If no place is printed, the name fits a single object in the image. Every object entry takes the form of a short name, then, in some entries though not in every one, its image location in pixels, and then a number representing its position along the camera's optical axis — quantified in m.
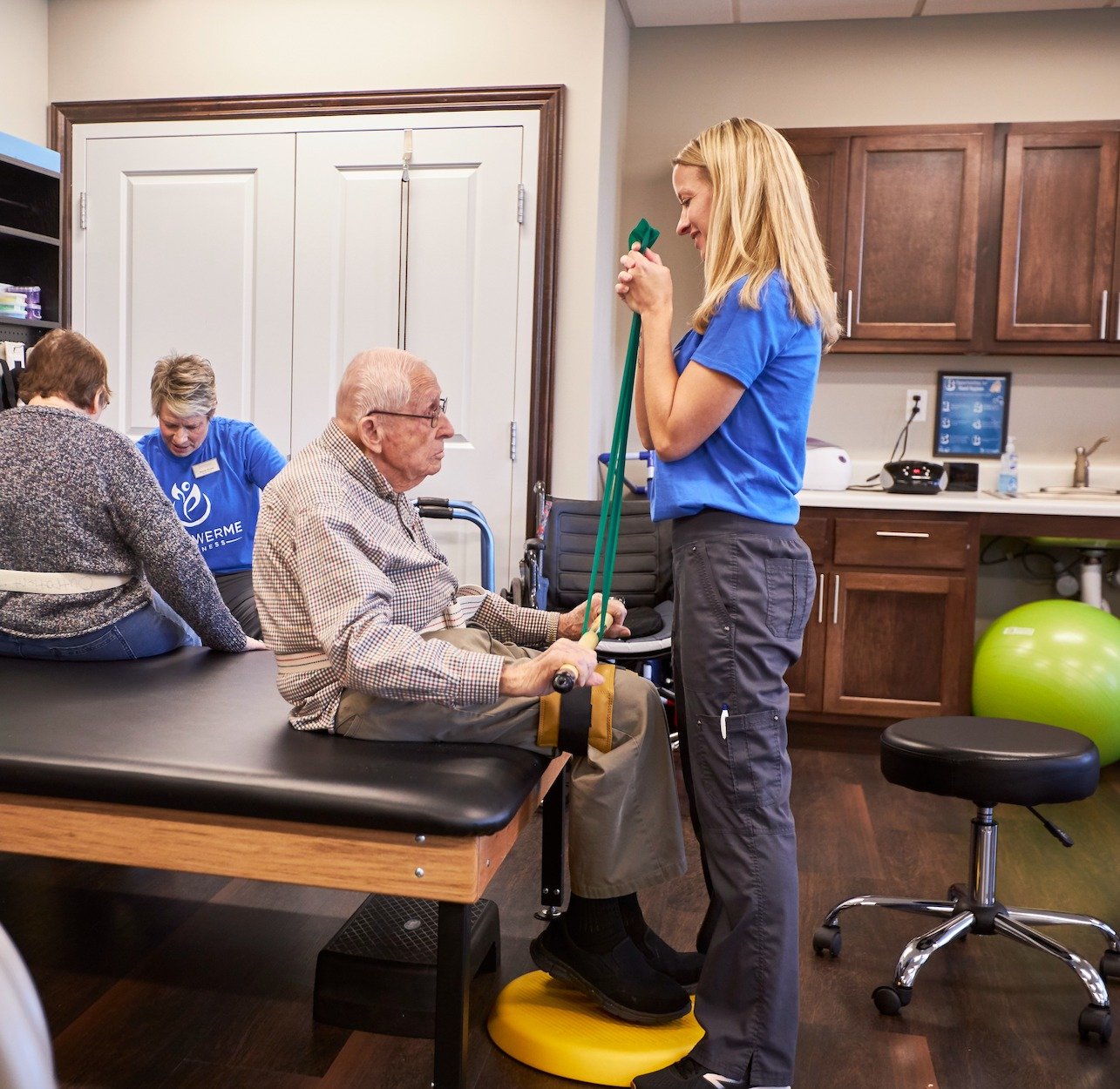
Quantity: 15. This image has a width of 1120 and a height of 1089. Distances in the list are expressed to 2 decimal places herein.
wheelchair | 3.62
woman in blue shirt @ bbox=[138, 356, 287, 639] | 3.05
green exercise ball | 3.47
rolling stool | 2.04
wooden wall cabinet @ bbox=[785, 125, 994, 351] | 3.94
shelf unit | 3.77
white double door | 3.88
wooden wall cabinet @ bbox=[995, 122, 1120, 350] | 3.85
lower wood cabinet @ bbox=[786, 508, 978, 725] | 3.75
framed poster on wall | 4.23
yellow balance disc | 1.77
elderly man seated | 1.63
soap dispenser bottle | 4.13
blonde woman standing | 1.60
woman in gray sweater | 2.22
